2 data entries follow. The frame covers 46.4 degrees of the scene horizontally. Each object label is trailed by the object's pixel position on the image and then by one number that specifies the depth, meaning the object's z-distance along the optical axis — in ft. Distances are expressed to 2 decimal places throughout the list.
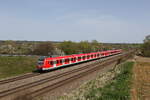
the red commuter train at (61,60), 95.14
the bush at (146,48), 260.42
